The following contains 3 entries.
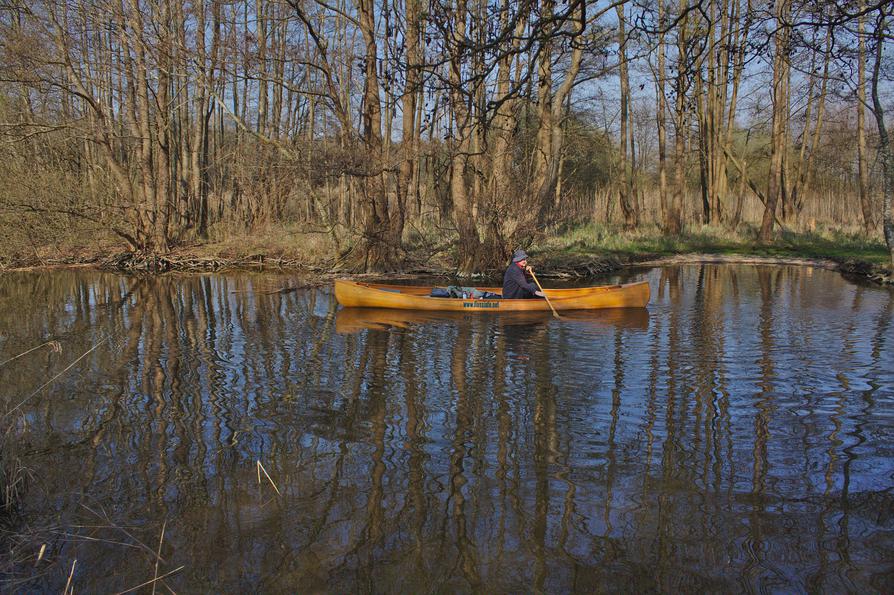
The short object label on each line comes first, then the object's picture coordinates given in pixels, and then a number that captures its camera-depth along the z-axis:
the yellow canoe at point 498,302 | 12.84
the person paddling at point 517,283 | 13.06
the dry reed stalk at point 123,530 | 4.34
